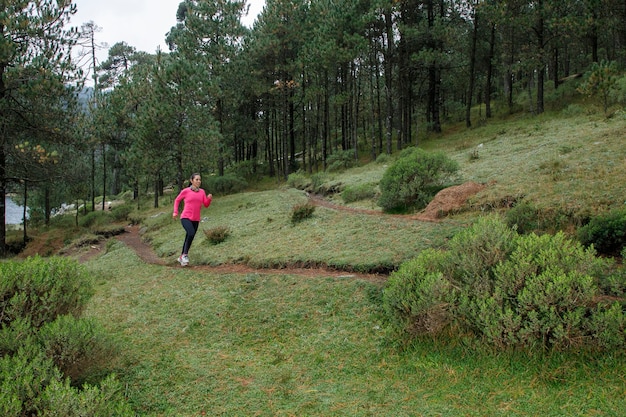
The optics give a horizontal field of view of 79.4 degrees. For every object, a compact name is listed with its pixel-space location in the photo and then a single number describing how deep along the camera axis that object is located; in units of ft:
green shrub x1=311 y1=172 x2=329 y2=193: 67.28
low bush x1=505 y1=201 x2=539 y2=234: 21.22
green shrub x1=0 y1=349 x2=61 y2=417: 8.73
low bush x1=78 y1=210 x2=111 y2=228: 81.15
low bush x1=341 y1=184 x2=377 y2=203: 47.35
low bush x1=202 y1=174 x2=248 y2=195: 90.07
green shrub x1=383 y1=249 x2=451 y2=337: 13.39
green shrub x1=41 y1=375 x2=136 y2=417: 9.02
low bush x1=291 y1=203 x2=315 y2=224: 37.38
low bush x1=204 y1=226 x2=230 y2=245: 37.66
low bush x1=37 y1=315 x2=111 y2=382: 11.15
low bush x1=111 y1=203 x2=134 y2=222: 84.69
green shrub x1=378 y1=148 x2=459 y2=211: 35.70
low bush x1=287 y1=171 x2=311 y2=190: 76.46
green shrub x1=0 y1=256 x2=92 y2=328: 11.78
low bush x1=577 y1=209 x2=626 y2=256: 17.02
